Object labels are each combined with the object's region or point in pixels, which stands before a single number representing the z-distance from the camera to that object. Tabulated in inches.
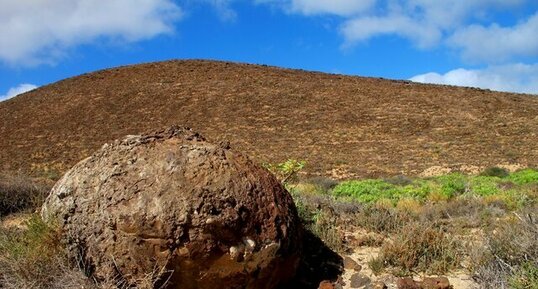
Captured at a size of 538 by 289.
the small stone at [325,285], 195.9
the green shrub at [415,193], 450.9
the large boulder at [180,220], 175.2
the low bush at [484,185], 462.8
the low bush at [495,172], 809.3
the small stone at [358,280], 198.2
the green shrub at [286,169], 379.8
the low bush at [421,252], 208.5
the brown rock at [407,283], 188.2
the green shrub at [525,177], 637.8
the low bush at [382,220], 257.3
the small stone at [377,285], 193.5
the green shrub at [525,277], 168.1
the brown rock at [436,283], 189.5
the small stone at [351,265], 213.0
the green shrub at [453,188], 445.3
